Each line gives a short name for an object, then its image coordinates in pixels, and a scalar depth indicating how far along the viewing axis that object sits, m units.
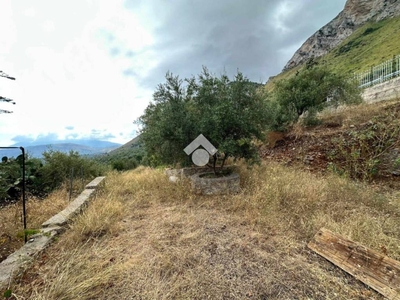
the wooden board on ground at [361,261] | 1.51
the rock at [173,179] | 4.91
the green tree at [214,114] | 3.85
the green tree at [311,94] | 7.32
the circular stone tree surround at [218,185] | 3.86
